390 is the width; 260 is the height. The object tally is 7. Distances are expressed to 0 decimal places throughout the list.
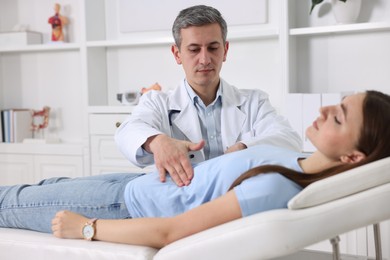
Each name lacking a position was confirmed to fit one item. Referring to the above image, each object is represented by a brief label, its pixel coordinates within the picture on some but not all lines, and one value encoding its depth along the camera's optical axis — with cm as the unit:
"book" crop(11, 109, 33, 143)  333
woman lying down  118
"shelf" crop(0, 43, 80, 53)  315
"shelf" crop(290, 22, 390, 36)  250
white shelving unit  271
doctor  176
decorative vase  259
